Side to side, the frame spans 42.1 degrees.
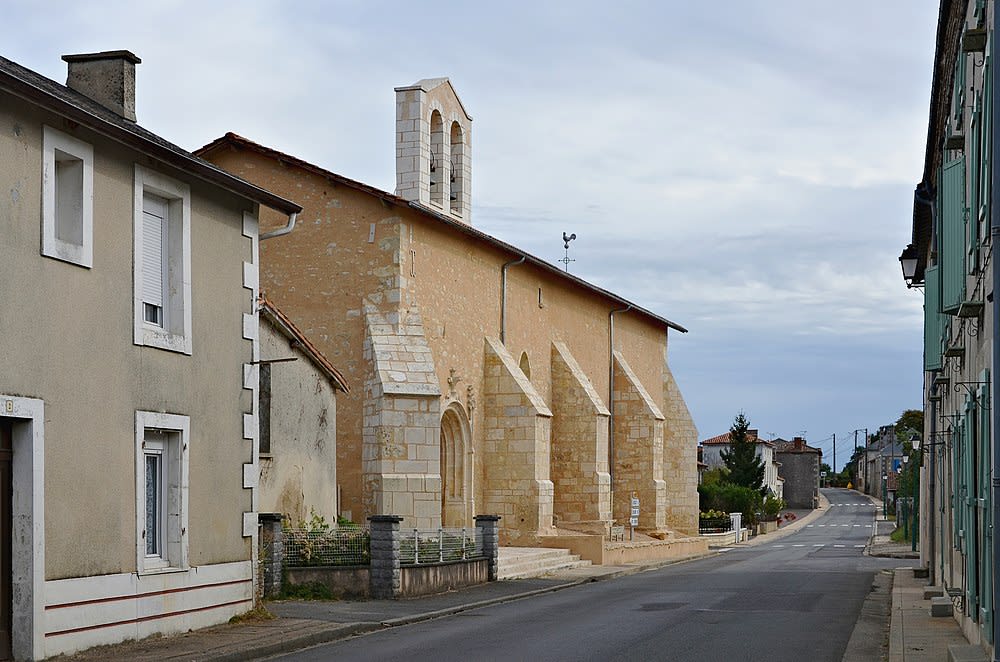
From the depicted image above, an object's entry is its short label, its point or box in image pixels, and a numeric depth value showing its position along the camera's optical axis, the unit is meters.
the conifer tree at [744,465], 72.88
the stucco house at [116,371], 11.48
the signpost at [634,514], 35.12
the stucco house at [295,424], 20.70
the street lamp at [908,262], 19.56
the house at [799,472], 109.56
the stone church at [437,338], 25.44
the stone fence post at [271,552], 17.81
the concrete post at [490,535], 23.61
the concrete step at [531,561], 25.35
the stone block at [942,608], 15.98
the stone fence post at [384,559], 19.39
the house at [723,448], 95.00
